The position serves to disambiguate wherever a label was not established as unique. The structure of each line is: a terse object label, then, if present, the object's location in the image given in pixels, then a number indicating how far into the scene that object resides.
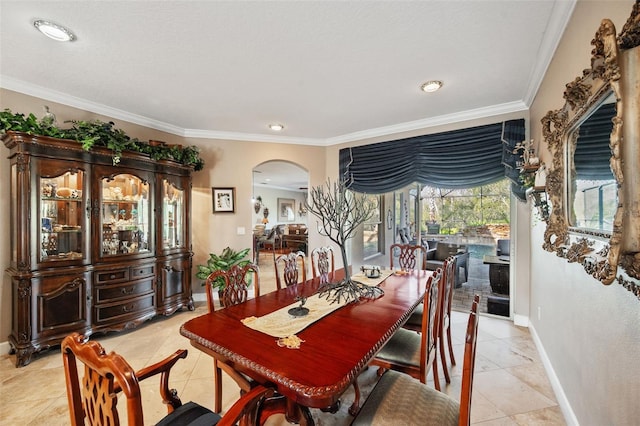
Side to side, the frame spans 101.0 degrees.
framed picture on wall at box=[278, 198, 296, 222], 11.89
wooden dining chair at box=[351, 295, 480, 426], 1.01
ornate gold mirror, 0.92
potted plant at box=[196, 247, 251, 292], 3.68
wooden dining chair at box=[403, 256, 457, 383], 1.96
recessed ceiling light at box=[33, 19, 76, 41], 1.78
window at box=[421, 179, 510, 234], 3.38
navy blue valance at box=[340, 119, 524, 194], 3.12
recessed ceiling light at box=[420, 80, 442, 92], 2.55
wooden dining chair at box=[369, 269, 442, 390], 1.57
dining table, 1.04
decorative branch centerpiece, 1.97
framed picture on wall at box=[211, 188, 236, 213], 4.06
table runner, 1.46
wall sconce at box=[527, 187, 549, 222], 2.09
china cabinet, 2.38
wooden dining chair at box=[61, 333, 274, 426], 0.74
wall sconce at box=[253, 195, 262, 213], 10.52
